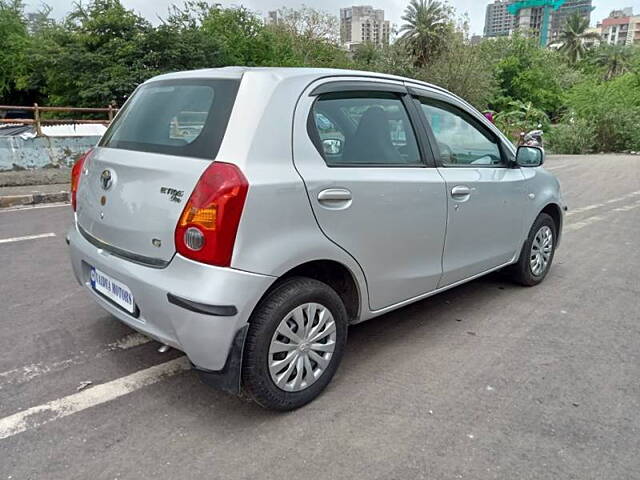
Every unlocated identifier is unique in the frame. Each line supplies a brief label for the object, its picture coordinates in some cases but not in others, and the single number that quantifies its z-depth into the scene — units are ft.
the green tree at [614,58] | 202.99
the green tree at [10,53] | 91.50
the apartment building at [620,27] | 451.65
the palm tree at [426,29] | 113.19
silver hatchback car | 7.40
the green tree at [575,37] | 233.55
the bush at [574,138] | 82.53
